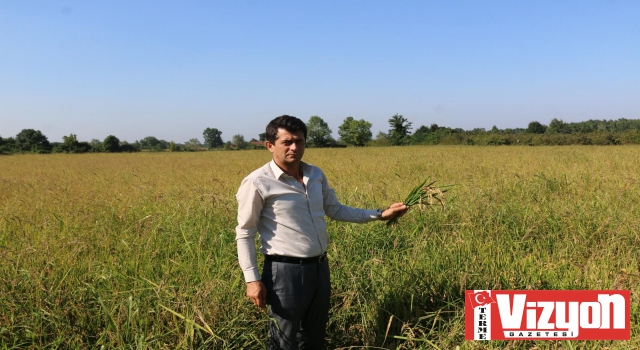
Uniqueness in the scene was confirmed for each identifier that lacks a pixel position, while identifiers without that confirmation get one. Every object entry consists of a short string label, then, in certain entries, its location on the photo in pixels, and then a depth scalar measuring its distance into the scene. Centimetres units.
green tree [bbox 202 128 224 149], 12988
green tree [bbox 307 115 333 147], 8012
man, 192
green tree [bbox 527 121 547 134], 6875
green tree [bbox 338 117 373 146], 7981
